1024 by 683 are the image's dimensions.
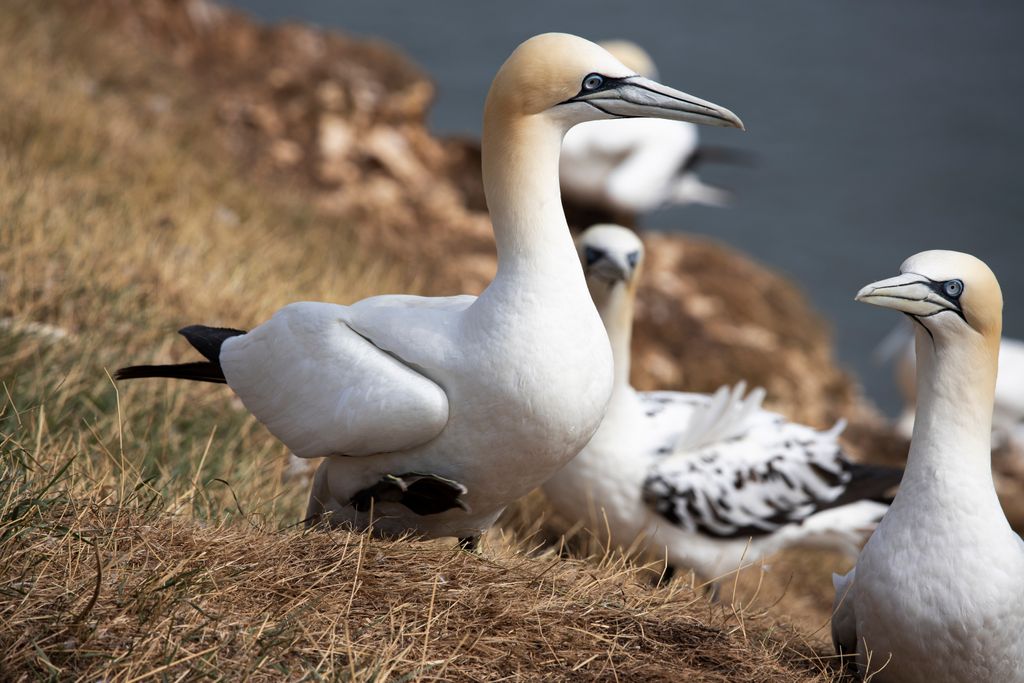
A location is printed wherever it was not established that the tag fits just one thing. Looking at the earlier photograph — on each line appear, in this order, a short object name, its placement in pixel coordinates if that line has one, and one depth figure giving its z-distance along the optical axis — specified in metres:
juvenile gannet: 10.40
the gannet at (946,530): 6.35
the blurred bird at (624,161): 23.04
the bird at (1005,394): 22.20
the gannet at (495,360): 6.32
